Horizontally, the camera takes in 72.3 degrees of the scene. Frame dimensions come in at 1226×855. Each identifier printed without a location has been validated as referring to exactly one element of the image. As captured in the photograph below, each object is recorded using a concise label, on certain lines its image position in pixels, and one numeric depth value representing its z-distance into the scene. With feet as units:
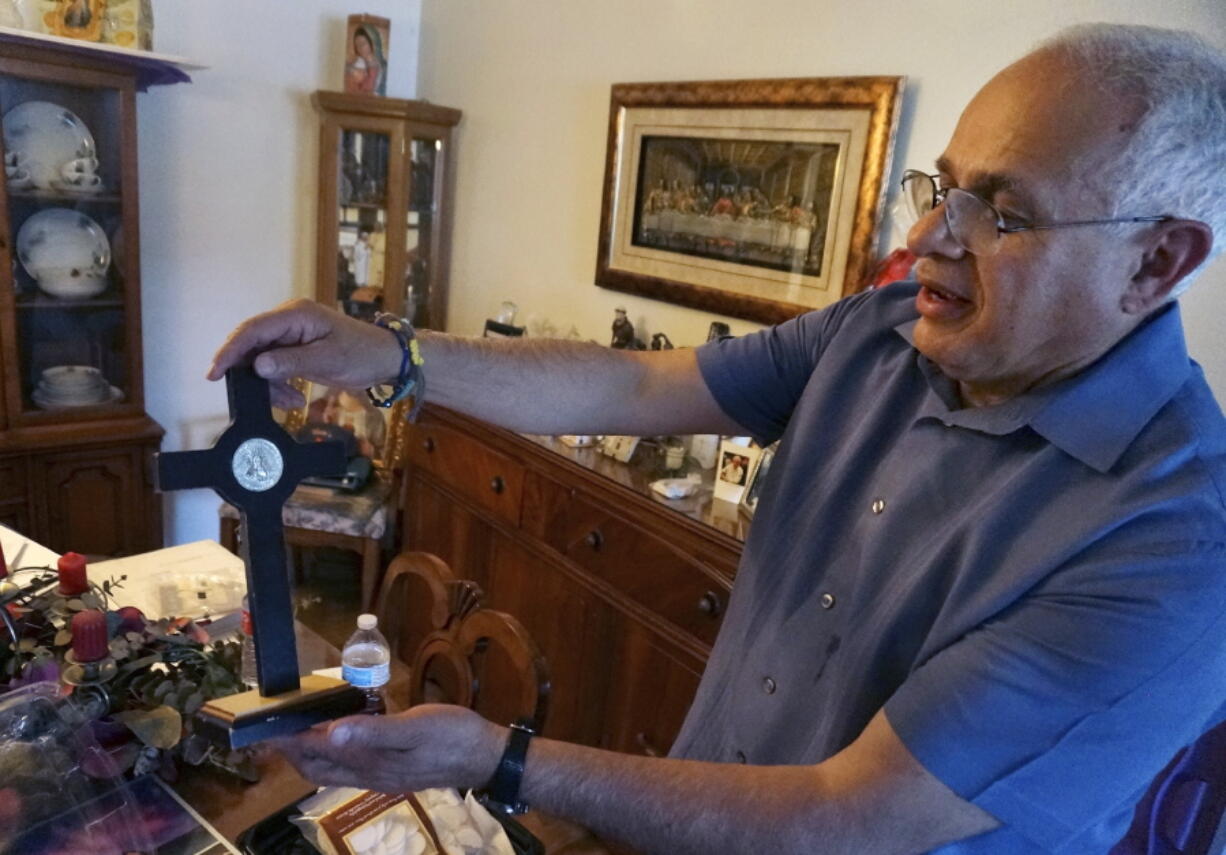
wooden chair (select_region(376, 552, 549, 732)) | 3.78
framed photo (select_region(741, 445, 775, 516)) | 6.02
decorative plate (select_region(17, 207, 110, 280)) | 8.46
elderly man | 2.32
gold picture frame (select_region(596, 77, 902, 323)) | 6.35
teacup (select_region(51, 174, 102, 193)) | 8.47
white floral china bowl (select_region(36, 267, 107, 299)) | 8.63
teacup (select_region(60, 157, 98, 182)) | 8.45
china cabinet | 8.16
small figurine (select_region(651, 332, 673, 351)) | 7.59
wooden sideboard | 5.98
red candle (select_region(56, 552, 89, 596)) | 3.96
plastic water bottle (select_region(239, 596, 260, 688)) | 3.81
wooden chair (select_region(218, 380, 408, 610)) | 9.23
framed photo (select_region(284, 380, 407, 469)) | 9.98
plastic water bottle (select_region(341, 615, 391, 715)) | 3.48
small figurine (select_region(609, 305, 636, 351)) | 7.97
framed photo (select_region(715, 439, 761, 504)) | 6.17
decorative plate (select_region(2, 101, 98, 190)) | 8.11
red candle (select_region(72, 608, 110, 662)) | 3.37
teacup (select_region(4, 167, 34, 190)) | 8.10
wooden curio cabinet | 9.87
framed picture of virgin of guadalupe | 9.92
